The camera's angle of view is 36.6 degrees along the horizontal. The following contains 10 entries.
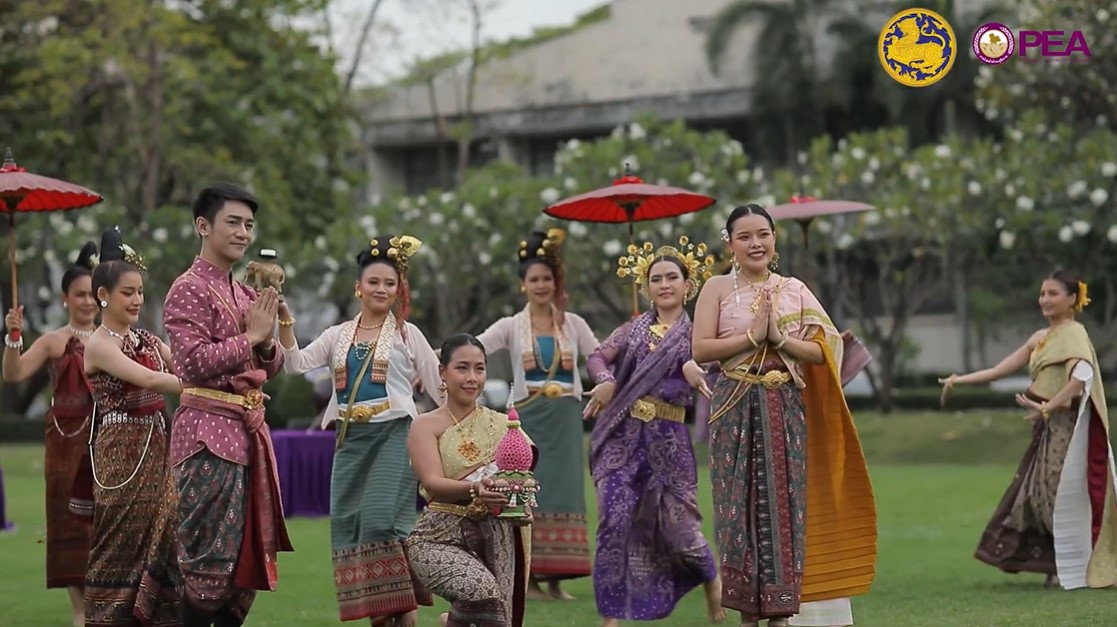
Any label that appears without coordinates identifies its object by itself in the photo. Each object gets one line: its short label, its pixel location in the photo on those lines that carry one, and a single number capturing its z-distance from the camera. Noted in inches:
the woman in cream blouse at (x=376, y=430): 312.0
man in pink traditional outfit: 269.4
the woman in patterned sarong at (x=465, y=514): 260.2
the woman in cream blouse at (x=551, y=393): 394.9
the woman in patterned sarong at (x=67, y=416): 360.8
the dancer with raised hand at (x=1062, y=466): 393.4
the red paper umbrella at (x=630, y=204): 390.6
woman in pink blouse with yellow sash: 285.7
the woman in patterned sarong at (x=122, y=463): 296.4
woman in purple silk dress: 347.3
